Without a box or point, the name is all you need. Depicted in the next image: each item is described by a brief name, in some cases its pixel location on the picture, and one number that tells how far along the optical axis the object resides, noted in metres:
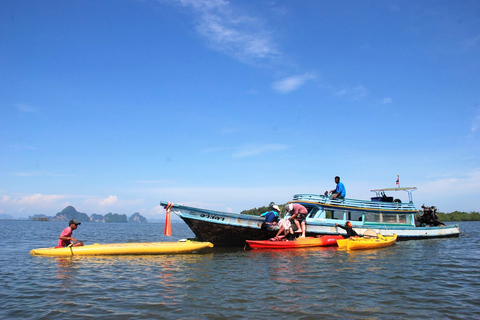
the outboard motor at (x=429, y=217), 29.12
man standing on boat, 19.53
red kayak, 17.95
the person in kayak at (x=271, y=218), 19.17
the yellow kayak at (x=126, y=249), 15.18
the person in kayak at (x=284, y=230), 18.84
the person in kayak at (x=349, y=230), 19.63
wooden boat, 18.41
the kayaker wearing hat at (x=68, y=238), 15.44
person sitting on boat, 21.55
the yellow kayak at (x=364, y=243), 18.40
